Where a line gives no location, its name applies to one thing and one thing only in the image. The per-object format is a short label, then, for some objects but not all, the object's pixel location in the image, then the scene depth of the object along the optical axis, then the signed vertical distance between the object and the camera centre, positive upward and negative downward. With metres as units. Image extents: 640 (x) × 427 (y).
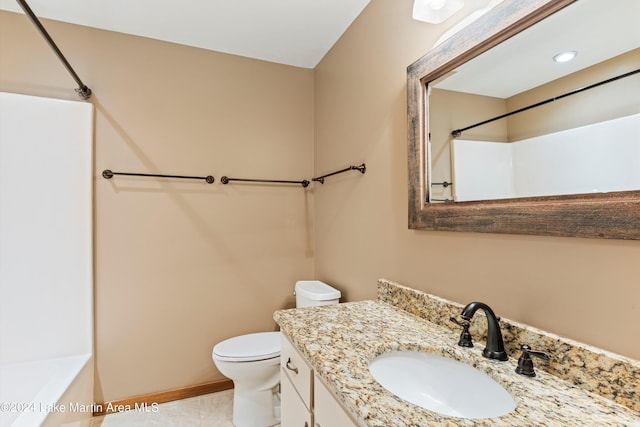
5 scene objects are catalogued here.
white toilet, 1.78 -0.87
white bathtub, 1.45 -0.85
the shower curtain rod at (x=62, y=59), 1.17 +0.80
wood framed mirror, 0.73 +0.04
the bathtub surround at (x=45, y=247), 1.79 -0.15
